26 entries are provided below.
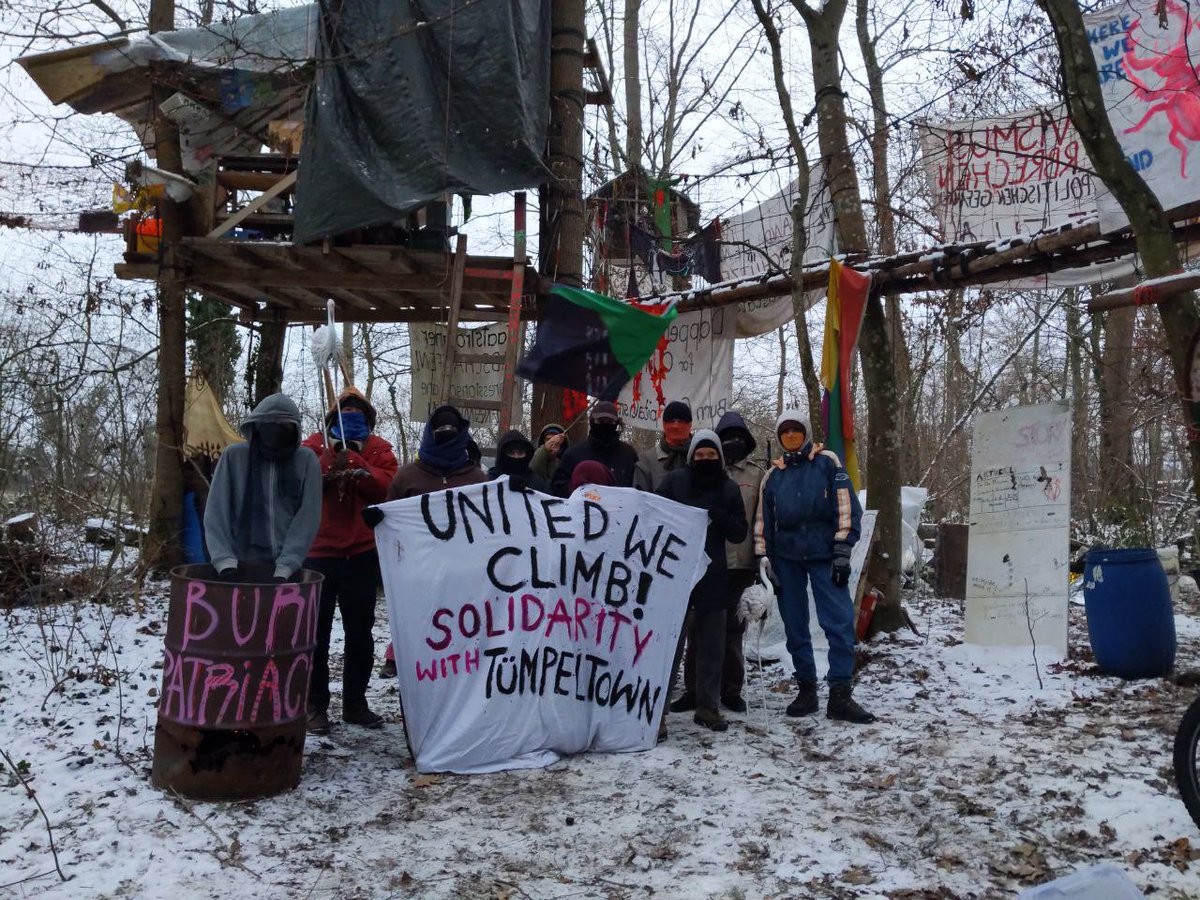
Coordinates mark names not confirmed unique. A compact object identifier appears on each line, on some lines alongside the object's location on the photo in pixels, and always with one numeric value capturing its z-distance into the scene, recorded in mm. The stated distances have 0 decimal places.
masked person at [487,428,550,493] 6633
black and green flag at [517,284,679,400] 9047
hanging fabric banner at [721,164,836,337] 9227
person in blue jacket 6250
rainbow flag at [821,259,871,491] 8156
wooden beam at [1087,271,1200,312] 3768
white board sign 7973
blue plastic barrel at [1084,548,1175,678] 6984
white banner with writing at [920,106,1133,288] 7840
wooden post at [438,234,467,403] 9242
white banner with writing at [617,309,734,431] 10727
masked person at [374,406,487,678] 5688
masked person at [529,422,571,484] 7441
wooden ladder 9289
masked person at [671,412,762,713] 6328
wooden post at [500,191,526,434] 9344
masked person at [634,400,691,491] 6516
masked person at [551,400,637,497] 6797
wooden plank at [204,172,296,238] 9430
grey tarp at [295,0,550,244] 9070
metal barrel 4430
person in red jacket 5633
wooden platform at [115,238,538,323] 9414
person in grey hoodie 4941
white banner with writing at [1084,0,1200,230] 6188
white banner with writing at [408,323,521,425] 11461
